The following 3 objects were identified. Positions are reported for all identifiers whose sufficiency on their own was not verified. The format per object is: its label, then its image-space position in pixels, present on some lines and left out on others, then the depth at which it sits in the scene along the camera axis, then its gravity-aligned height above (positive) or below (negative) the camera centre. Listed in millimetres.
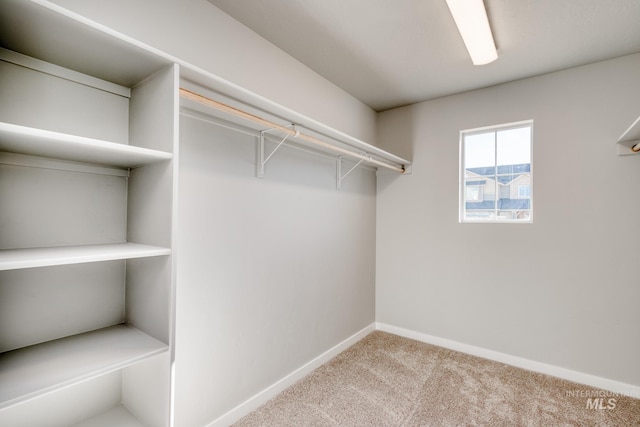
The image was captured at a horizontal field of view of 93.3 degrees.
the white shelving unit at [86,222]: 998 -32
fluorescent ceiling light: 1595 +1130
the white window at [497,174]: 2775 +433
